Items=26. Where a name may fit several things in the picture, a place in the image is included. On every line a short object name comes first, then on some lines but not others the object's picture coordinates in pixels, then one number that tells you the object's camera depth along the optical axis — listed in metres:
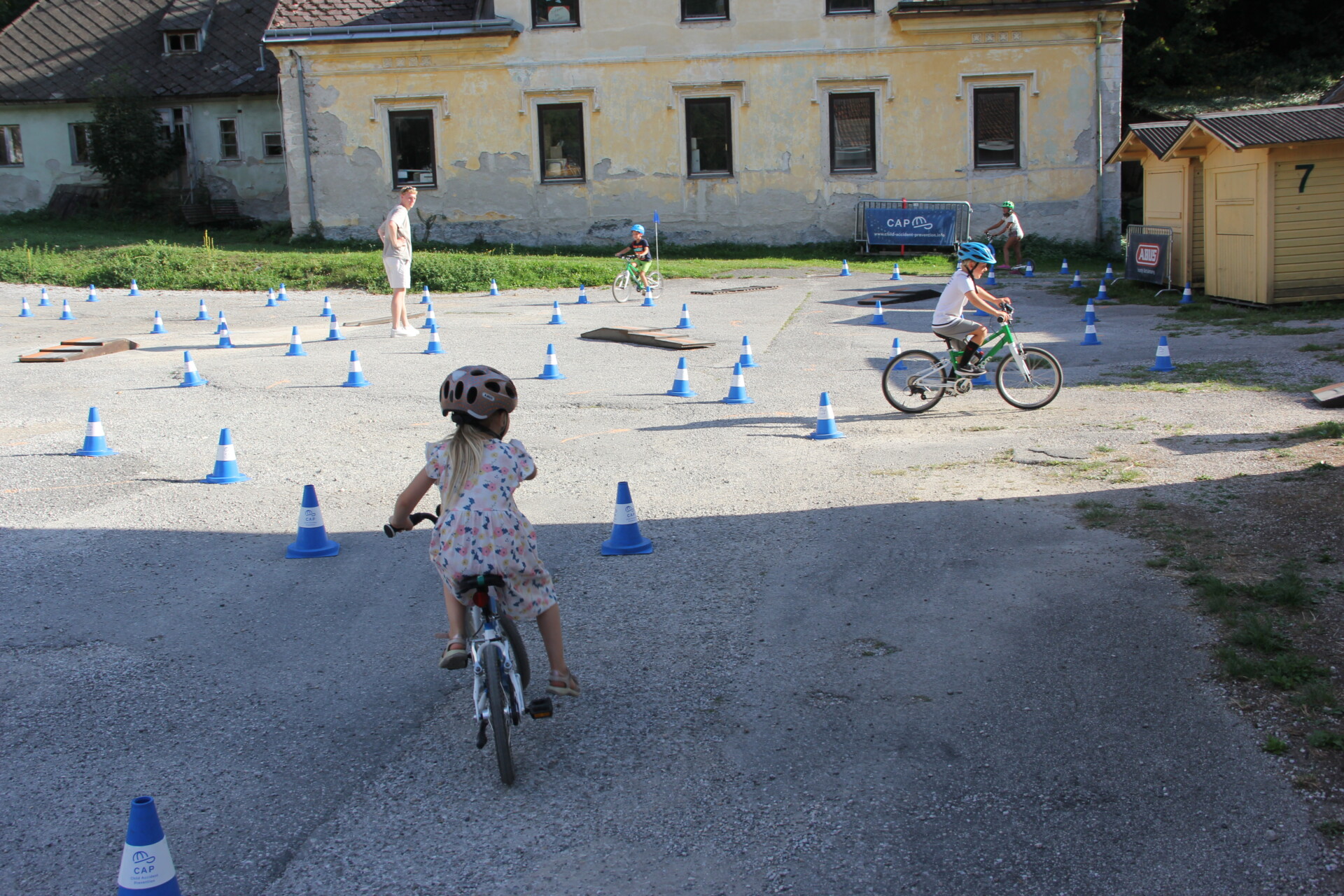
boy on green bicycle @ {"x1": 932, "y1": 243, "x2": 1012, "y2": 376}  10.98
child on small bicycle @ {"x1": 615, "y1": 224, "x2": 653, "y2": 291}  20.88
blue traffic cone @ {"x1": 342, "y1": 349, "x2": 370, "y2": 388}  12.85
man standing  16.11
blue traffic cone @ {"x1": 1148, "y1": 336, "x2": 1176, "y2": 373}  12.80
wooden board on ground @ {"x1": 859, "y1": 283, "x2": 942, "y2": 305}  20.62
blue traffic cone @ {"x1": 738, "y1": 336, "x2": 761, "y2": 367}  13.45
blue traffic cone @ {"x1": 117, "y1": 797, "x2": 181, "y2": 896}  3.28
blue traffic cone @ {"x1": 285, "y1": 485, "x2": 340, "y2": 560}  7.05
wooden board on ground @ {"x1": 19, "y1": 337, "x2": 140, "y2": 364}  14.84
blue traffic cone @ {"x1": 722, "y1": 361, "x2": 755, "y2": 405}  11.82
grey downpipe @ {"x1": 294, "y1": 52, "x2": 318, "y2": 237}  30.22
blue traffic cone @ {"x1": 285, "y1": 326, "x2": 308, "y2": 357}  15.10
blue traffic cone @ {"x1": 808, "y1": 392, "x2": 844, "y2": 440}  10.23
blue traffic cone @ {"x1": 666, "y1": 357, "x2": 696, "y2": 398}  12.21
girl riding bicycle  4.47
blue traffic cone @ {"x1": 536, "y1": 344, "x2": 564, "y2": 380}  13.36
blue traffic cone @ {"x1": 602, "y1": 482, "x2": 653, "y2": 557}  7.03
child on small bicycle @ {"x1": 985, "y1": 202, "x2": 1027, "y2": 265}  25.19
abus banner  20.31
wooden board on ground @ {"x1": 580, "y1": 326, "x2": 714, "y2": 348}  15.37
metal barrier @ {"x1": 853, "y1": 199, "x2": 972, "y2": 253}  29.70
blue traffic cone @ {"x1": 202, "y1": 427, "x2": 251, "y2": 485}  8.91
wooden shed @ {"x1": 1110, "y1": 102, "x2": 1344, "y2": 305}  17.05
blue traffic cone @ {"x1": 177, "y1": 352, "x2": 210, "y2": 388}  13.11
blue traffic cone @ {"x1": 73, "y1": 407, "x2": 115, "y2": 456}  9.84
